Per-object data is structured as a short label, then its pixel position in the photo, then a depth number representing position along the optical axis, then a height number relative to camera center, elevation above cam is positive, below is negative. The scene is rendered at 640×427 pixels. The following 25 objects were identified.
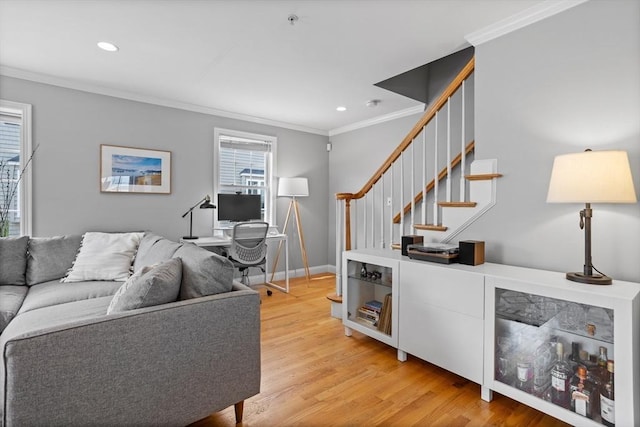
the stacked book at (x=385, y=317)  2.53 -0.85
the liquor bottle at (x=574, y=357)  1.64 -0.74
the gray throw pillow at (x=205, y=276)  1.63 -0.35
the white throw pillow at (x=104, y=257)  2.71 -0.43
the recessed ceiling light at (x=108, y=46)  2.50 +1.30
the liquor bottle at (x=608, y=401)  1.46 -0.87
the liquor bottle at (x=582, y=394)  1.53 -0.88
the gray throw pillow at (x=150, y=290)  1.44 -0.38
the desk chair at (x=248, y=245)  3.67 -0.40
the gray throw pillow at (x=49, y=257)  2.70 -0.43
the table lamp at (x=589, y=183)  1.53 +0.15
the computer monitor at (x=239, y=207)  4.16 +0.04
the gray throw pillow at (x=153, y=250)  2.35 -0.33
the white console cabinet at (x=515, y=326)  1.43 -0.64
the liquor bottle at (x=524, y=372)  1.74 -0.88
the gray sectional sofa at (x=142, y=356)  1.13 -0.63
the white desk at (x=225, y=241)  3.65 -0.37
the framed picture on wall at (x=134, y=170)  3.49 +0.45
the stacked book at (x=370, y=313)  2.68 -0.87
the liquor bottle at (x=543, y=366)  1.70 -0.83
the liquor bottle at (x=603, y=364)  1.53 -0.73
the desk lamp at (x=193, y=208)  3.89 +0.02
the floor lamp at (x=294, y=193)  4.60 +0.26
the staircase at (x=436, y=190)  2.33 +0.21
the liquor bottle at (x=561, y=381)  1.61 -0.86
